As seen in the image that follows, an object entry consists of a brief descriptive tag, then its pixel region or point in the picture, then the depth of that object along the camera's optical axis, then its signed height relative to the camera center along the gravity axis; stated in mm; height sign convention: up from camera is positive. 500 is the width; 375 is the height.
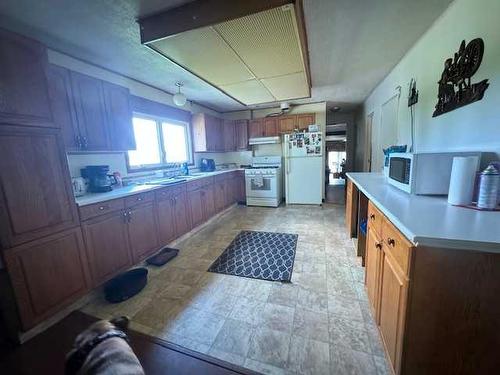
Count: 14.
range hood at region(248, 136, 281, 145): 4982 +376
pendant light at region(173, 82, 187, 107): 2840 +844
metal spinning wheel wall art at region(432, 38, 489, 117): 1358 +502
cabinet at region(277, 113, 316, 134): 4730 +755
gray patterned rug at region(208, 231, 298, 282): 2195 -1227
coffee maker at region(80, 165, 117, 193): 2223 -143
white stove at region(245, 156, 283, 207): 4699 -679
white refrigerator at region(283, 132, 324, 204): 4547 -295
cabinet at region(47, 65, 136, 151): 1939 +547
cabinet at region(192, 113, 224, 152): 4305 +570
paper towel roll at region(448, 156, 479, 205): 1148 -194
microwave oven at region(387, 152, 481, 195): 1353 -165
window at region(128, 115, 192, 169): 3146 +320
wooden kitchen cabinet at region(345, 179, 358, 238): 2637 -792
